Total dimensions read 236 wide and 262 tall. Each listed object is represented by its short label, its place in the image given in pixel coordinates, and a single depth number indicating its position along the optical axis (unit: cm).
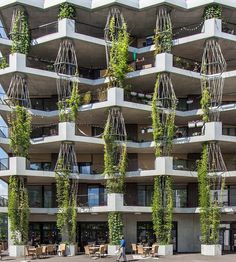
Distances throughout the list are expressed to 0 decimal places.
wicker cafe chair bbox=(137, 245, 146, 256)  3442
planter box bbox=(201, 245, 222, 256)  3634
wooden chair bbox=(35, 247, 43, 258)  3374
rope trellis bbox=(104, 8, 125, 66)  3909
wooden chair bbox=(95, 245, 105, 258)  3419
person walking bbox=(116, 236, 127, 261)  3108
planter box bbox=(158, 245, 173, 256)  3616
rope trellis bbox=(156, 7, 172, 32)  3888
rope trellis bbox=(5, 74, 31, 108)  3809
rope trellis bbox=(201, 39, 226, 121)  3834
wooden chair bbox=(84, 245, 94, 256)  3466
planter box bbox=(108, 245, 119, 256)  3597
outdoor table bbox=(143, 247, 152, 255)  3456
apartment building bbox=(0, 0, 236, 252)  3806
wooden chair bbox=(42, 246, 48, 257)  3456
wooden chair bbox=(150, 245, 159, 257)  3431
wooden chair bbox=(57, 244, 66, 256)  3580
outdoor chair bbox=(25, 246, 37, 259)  3366
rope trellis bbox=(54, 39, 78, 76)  3872
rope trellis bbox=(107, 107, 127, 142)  3788
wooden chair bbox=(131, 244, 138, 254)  3524
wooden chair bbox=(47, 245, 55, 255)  3573
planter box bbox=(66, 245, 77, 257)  3625
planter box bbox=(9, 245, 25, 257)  3578
